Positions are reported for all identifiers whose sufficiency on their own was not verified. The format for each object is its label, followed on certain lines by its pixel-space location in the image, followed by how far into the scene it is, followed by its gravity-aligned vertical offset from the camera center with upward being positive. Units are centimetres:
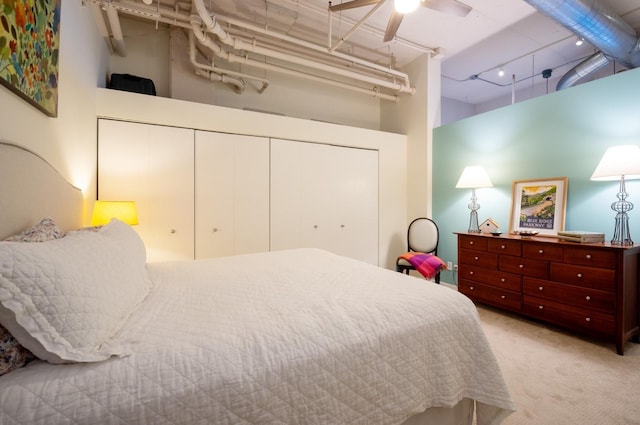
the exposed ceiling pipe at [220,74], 313 +166
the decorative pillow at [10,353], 69 -36
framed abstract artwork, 110 +72
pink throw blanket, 320 -61
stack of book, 232 -20
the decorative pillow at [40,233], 99 -9
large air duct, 242 +176
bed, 70 -42
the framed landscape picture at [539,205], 279 +7
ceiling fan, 209 +159
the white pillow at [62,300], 70 -25
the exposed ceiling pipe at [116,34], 241 +171
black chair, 373 -33
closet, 270 +23
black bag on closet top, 277 +127
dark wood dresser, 213 -61
